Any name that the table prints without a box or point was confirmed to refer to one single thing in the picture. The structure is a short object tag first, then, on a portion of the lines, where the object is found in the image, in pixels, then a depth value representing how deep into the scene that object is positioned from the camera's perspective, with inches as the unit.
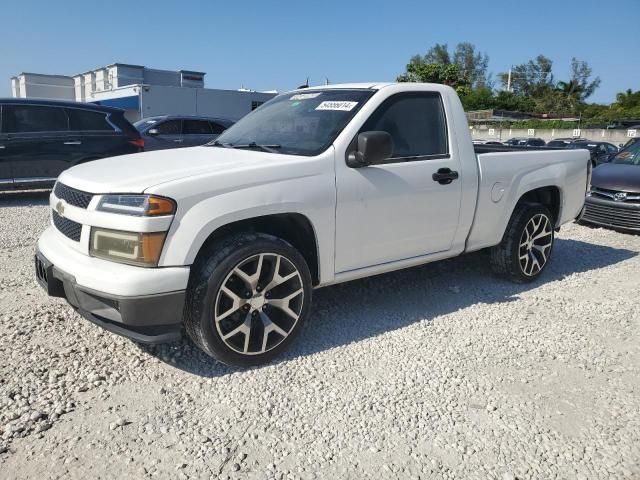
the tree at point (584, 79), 2942.9
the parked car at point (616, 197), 308.5
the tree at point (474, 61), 3873.0
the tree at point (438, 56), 3796.8
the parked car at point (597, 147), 742.6
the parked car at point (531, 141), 816.1
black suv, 343.6
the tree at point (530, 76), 3272.4
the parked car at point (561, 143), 786.8
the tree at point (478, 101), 2591.0
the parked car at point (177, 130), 466.1
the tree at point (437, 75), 2509.8
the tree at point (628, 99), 2321.6
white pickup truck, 115.2
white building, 1073.5
